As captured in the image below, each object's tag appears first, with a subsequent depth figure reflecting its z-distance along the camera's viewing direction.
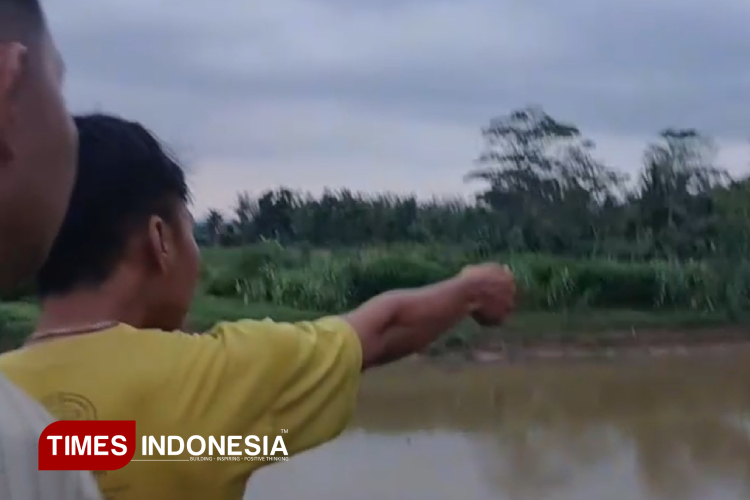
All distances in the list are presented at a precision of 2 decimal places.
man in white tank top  0.80
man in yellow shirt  1.37
